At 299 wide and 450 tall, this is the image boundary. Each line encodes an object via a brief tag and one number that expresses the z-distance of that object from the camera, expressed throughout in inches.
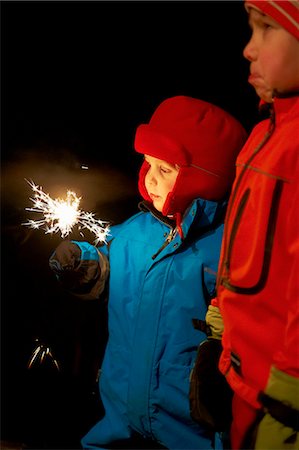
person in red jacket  44.5
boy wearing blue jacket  70.4
